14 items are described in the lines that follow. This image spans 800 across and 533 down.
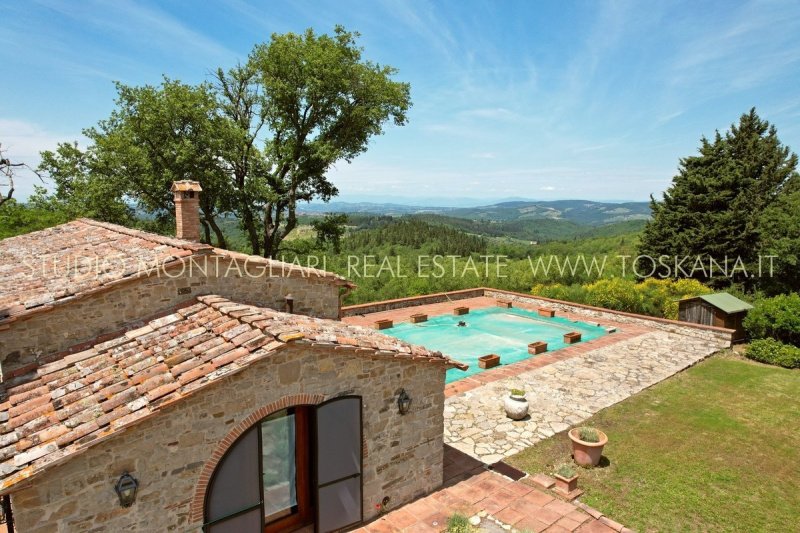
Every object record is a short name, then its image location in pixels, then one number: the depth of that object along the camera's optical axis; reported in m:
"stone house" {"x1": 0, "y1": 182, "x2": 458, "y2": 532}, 4.82
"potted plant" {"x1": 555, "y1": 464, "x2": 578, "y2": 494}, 8.00
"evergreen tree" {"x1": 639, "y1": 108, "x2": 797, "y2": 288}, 25.39
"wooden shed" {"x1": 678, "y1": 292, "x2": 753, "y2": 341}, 17.89
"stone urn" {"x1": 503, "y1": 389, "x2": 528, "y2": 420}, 11.00
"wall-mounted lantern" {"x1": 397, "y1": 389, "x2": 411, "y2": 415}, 7.30
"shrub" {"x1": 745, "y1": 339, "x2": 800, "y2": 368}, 15.44
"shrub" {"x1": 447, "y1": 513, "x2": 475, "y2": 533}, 6.51
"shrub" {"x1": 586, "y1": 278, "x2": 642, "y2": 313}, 22.12
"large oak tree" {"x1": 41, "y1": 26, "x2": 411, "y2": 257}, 18.39
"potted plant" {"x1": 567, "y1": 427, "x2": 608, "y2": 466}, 8.88
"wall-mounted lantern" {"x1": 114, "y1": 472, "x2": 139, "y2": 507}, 4.88
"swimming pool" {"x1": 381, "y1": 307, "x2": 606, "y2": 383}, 18.61
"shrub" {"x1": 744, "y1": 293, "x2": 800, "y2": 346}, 16.55
